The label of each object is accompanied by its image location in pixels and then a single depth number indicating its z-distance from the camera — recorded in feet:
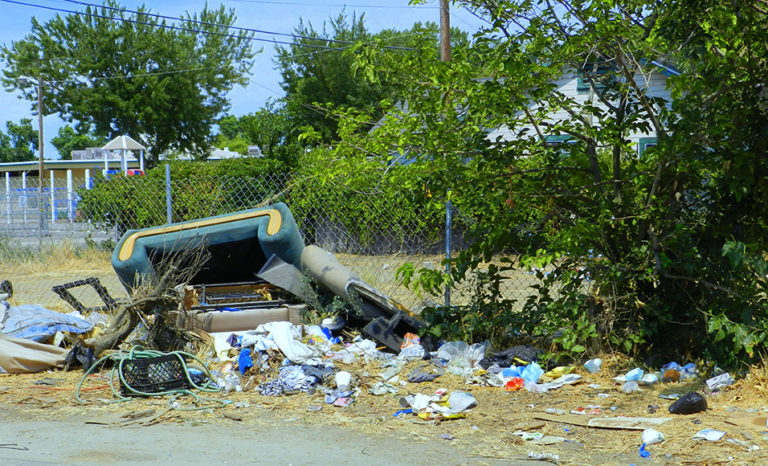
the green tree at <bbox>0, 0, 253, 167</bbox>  112.37
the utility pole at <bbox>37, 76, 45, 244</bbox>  107.45
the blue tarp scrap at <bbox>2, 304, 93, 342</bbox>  22.04
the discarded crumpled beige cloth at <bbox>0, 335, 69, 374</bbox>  20.51
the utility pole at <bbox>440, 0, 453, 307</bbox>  44.78
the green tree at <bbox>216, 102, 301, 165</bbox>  44.91
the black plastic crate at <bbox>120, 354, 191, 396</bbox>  18.15
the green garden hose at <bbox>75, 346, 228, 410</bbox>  17.79
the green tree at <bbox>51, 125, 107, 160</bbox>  290.97
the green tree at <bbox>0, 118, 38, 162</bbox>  293.23
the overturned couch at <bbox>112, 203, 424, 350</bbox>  22.31
